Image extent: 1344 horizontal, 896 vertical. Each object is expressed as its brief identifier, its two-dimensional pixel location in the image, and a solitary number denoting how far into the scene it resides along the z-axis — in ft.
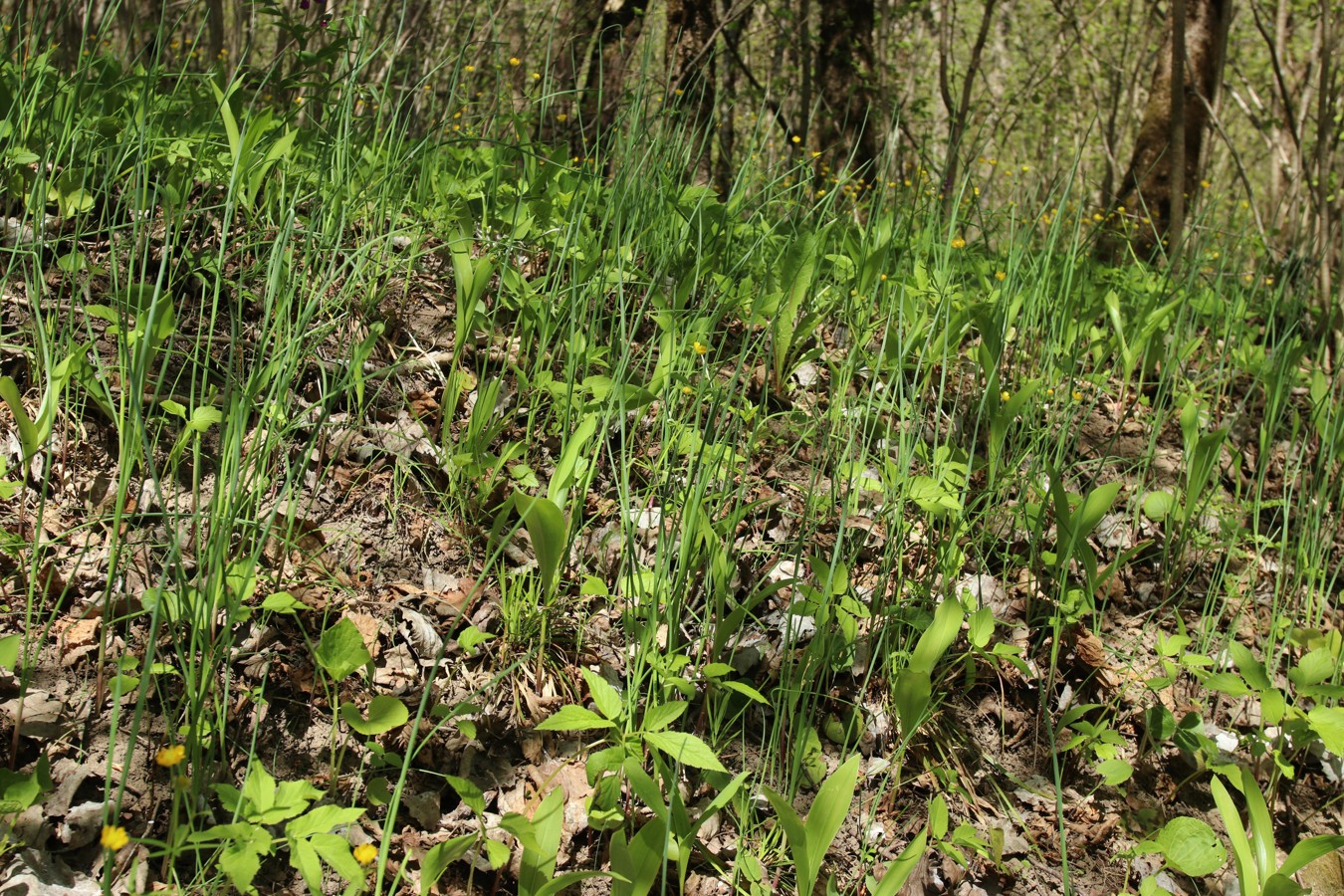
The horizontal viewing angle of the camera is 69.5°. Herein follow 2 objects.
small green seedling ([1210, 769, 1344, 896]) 5.06
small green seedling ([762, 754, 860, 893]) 4.82
